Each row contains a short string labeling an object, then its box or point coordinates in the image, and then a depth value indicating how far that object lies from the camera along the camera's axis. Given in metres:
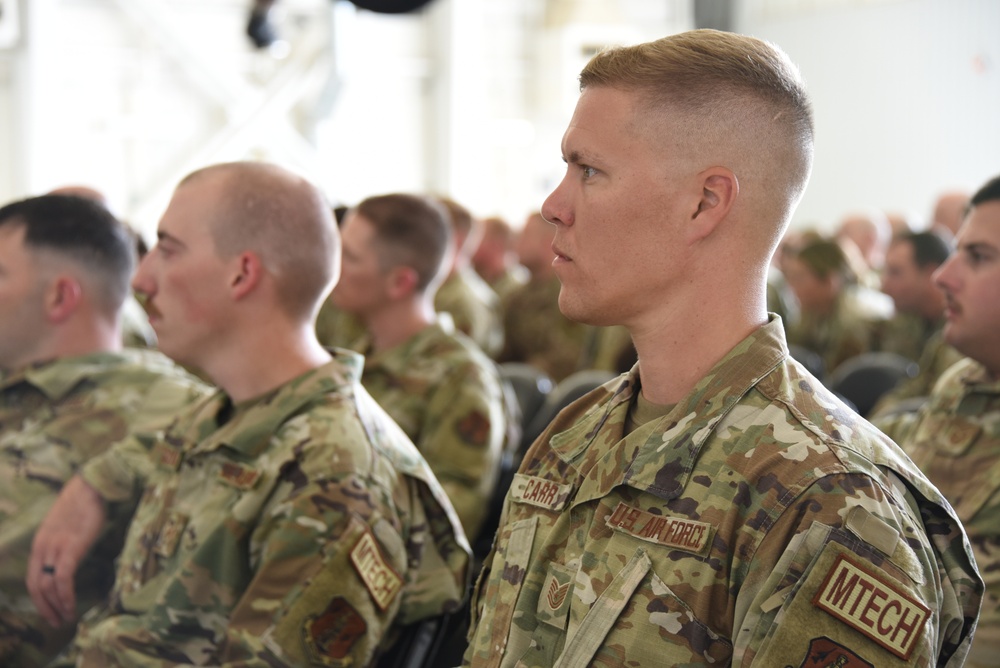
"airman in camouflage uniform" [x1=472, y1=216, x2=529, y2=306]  7.14
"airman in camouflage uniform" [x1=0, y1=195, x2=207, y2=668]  2.12
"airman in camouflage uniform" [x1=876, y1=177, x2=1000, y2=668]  2.02
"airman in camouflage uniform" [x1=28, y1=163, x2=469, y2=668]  1.60
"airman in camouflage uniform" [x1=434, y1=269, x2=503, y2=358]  4.93
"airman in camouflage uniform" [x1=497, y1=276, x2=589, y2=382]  5.43
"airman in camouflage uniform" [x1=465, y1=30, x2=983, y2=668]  1.03
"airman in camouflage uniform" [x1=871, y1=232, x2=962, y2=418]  4.64
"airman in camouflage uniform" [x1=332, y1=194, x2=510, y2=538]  2.71
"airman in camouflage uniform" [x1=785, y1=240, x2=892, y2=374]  5.30
